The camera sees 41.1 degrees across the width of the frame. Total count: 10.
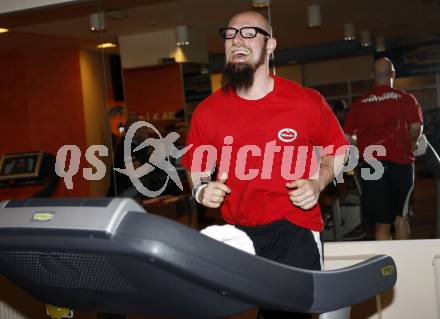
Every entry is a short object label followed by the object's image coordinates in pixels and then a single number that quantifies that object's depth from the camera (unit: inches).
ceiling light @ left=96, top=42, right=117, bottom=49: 160.2
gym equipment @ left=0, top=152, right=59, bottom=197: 172.9
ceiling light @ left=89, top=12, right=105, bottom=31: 153.1
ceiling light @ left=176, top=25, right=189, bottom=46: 161.2
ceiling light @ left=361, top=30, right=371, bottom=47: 126.8
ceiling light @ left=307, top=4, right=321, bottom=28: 131.2
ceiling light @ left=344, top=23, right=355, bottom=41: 128.3
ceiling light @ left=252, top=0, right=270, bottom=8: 130.5
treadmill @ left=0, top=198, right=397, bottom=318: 41.2
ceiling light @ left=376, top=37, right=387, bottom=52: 125.3
